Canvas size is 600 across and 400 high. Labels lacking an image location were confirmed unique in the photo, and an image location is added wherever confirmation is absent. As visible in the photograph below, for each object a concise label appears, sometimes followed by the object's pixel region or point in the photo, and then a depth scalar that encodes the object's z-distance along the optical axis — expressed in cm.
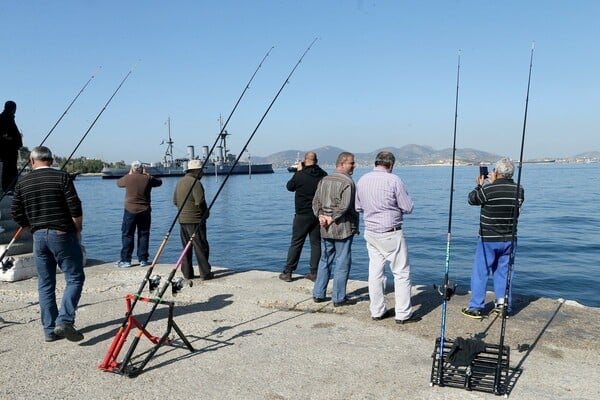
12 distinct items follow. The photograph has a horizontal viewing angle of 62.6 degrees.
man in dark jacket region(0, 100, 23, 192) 781
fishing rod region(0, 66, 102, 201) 727
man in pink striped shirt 527
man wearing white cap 725
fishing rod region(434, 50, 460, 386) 377
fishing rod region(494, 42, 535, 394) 434
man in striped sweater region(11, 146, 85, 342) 467
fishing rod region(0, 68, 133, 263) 651
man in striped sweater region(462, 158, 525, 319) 538
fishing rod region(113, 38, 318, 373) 401
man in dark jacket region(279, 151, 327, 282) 714
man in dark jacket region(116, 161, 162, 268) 852
